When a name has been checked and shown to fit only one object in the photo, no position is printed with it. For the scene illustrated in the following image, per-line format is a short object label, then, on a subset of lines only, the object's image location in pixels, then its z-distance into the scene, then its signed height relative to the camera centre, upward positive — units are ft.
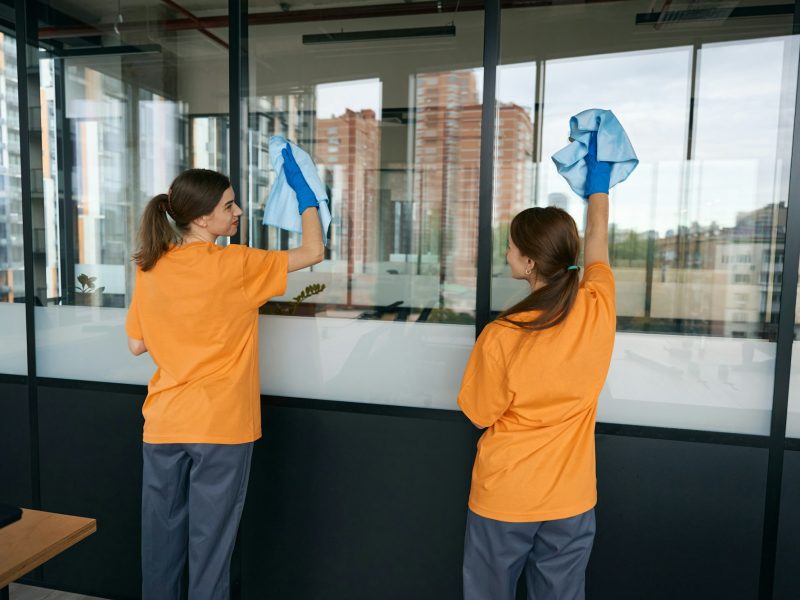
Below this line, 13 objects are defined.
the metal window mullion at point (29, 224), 7.39 +0.18
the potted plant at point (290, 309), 6.91 -0.75
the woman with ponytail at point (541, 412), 4.04 -1.14
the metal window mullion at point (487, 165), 5.79 +0.82
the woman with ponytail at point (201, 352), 4.95 -0.93
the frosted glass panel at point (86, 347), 7.34 -1.32
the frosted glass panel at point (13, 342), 7.75 -1.33
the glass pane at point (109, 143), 7.57 +1.93
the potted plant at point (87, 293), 7.73 -0.68
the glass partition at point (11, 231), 7.75 +0.10
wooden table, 3.18 -1.73
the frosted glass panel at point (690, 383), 5.65 -1.25
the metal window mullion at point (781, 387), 5.36 -1.20
